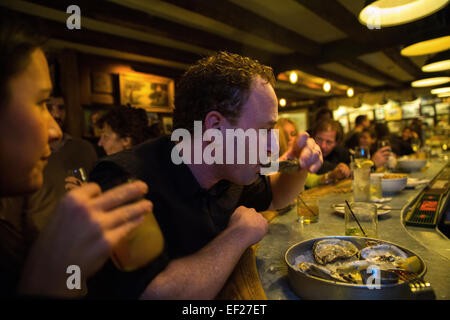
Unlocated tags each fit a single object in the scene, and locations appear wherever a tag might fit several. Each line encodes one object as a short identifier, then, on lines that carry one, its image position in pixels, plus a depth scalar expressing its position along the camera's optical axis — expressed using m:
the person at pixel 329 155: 2.81
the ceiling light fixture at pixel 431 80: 4.78
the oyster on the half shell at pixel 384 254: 0.83
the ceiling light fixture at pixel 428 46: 2.83
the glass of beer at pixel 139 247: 0.59
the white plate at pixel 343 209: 1.46
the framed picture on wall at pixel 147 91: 4.96
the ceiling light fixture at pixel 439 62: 3.54
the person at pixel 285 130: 2.25
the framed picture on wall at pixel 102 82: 4.72
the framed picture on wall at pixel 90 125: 4.62
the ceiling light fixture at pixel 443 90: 7.16
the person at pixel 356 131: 5.36
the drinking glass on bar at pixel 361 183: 1.79
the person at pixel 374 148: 2.96
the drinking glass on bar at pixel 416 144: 4.50
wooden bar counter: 0.78
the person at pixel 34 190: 0.48
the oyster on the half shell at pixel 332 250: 0.88
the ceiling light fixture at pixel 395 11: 2.13
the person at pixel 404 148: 6.20
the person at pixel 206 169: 0.77
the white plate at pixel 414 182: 2.16
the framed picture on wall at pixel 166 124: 5.66
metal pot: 0.62
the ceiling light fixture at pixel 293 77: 5.87
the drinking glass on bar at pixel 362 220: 1.18
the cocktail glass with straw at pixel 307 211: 1.45
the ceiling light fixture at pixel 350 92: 8.23
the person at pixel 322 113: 4.63
